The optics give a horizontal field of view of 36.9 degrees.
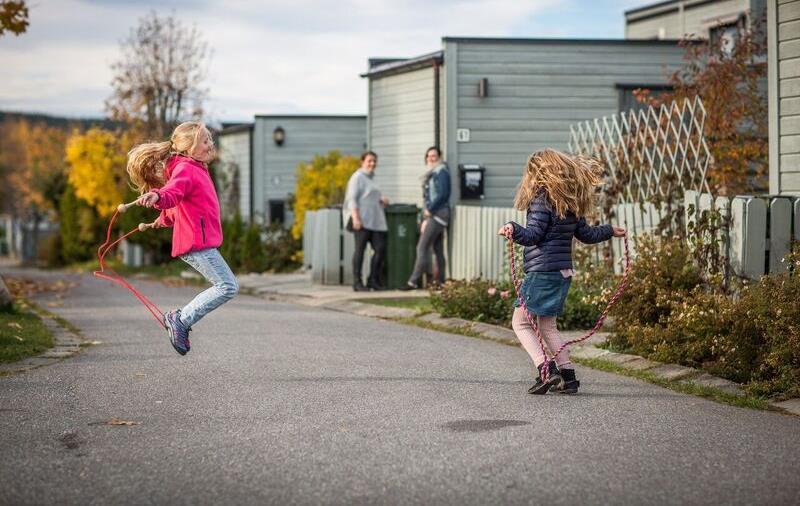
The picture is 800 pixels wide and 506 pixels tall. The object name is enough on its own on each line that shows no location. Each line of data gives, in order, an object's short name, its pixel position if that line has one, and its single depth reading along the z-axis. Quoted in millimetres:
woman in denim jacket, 16062
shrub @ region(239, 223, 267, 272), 24250
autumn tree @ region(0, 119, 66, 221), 45084
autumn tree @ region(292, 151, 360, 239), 24656
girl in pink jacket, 8062
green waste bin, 17094
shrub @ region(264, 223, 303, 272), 24281
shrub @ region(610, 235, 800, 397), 7457
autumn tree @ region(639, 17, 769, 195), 14719
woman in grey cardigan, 16516
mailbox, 19438
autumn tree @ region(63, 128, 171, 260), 32562
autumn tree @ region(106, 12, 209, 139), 32281
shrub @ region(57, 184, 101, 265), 36969
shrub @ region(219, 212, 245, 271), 24953
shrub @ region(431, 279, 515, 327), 11617
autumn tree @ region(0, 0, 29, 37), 15078
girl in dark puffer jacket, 7426
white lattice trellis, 12754
